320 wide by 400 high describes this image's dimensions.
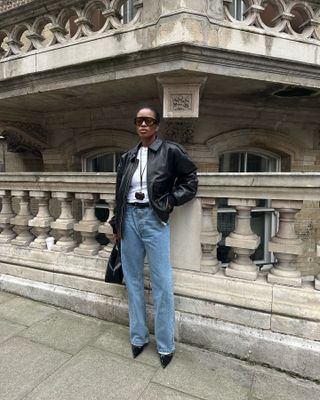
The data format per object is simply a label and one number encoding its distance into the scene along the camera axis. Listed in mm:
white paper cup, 3192
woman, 2143
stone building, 2254
